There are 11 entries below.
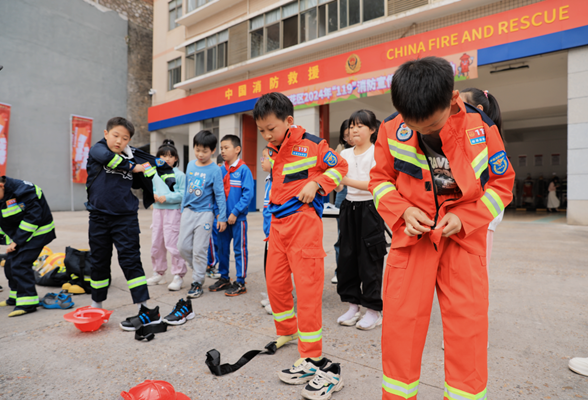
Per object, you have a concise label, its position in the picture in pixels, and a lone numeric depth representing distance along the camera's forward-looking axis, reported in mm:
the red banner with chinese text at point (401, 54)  8406
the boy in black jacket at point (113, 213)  2920
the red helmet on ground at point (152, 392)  1560
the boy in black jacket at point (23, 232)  3100
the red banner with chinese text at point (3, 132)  13914
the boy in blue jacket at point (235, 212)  3789
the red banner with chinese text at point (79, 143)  16219
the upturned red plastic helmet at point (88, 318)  2527
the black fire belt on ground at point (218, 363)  1987
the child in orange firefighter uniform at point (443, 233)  1307
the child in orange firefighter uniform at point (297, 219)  2027
